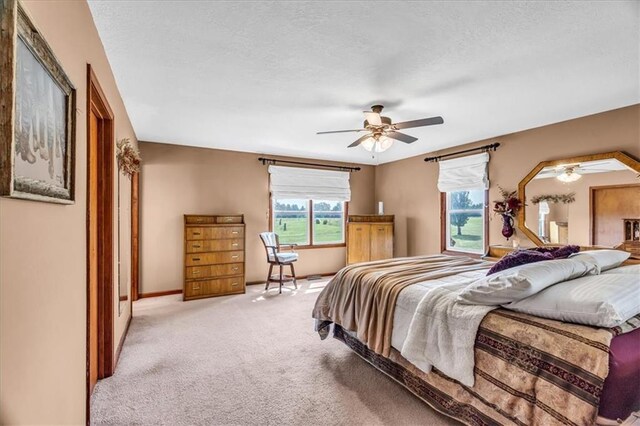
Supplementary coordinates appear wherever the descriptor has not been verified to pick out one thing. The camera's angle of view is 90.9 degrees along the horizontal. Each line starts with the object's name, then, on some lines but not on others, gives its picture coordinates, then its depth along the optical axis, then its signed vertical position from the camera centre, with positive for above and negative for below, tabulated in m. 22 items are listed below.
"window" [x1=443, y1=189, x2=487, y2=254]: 4.70 -0.08
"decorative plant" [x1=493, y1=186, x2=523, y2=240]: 4.11 +0.09
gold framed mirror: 3.15 +0.15
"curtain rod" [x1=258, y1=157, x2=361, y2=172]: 5.54 +0.98
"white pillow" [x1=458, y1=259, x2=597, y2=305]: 1.69 -0.36
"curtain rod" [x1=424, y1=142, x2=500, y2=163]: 4.38 +0.97
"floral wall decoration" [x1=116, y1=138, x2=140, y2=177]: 2.83 +0.58
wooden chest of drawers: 4.57 -0.58
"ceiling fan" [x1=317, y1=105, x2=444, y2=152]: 2.88 +0.84
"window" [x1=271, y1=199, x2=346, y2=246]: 5.86 -0.09
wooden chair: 5.00 -0.63
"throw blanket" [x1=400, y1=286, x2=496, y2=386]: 1.77 -0.72
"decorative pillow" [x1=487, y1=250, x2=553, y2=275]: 2.18 -0.31
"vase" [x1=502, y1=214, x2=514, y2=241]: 4.16 -0.15
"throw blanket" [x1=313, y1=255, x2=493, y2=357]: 2.33 -0.63
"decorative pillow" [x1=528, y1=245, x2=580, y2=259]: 2.43 -0.29
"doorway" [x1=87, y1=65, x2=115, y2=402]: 2.28 -0.17
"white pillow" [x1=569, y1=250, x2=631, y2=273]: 2.15 -0.30
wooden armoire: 5.68 -0.39
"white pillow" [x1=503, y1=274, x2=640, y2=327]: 1.46 -0.43
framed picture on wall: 0.76 +0.31
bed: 1.35 -0.75
